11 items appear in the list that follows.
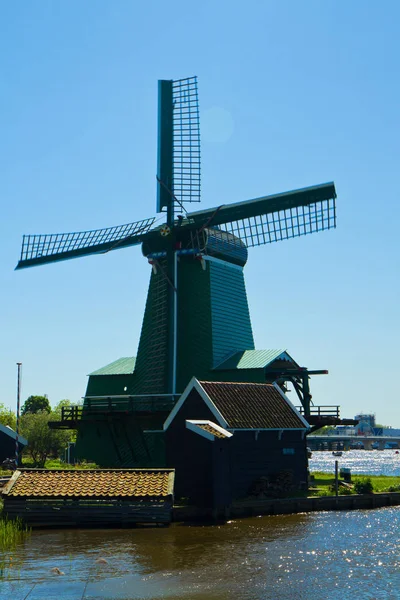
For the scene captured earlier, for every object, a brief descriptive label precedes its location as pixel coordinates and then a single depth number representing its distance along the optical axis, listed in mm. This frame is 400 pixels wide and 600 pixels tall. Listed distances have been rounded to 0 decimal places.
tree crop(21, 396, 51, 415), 118825
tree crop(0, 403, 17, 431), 78000
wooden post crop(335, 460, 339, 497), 32719
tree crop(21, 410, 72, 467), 65125
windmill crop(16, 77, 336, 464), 39594
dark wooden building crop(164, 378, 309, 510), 29281
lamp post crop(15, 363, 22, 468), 38747
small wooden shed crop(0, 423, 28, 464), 39594
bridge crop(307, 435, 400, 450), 168200
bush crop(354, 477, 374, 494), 34656
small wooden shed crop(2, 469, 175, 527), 26609
